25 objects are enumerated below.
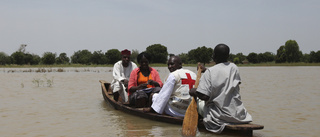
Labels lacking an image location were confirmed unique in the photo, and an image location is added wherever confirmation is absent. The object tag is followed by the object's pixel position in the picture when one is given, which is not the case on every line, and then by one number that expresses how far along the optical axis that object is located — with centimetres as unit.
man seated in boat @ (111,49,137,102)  790
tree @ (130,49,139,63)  9368
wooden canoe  433
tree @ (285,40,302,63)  7862
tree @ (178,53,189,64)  10194
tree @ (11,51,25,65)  7101
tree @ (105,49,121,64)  8900
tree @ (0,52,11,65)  7362
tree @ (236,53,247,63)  11561
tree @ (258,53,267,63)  11056
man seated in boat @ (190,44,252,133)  428
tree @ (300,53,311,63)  9250
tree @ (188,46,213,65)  9631
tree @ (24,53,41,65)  7281
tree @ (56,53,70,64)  10719
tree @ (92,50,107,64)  9038
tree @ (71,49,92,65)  9506
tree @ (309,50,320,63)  8300
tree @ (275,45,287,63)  8300
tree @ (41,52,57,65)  7500
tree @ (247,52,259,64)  11056
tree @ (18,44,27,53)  7831
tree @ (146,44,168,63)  8900
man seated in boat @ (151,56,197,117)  511
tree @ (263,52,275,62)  11094
